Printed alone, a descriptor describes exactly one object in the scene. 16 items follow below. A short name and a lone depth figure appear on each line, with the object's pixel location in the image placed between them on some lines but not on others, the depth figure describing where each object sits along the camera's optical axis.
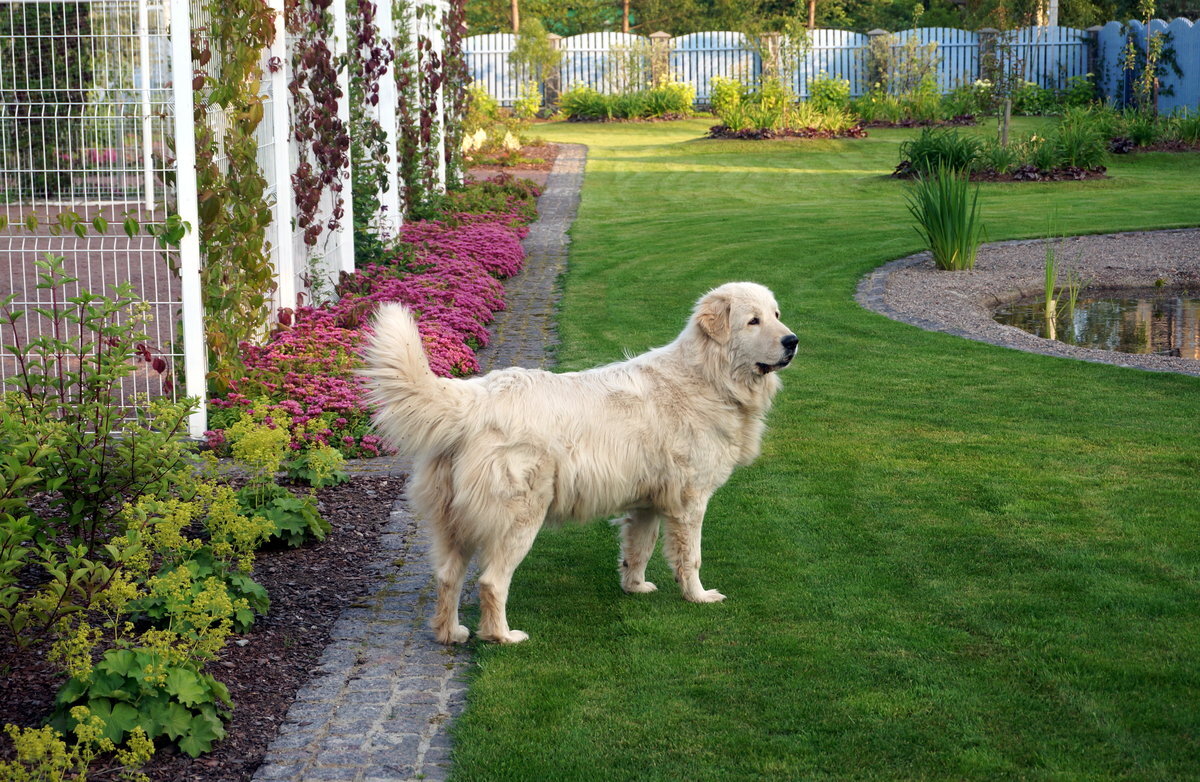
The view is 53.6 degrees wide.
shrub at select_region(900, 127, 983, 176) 20.98
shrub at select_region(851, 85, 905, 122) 32.56
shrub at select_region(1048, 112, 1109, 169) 22.47
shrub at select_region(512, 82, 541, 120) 32.09
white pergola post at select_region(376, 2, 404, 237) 14.44
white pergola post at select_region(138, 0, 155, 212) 7.71
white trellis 7.73
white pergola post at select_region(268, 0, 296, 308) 9.91
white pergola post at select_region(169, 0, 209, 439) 7.56
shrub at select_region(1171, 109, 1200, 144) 25.88
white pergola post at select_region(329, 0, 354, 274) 11.95
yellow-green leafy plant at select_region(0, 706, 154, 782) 3.38
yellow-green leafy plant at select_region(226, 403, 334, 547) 5.92
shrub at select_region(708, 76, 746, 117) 33.48
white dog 4.95
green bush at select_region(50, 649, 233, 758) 4.05
